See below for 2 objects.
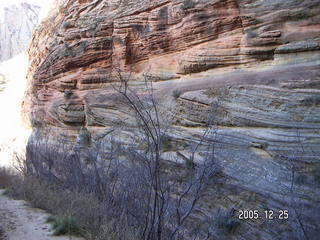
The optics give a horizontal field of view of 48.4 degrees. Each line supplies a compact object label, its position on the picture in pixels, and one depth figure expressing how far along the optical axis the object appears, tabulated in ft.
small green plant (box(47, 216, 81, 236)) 21.98
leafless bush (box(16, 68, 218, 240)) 19.75
